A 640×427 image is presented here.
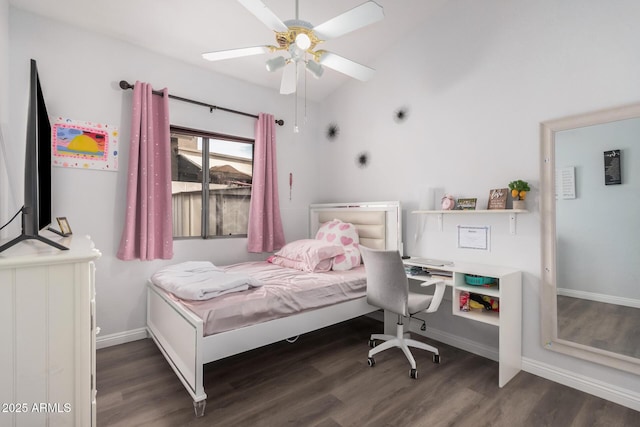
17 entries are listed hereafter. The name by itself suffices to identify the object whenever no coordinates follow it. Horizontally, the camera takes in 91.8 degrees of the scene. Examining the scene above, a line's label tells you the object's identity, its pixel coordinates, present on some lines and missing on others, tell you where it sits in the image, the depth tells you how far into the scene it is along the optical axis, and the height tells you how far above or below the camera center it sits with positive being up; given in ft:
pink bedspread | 6.50 -1.91
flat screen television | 4.18 +0.56
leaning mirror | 6.50 -0.48
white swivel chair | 7.63 -2.01
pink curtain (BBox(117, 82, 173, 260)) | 9.16 +1.10
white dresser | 3.41 -1.38
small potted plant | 7.65 +0.58
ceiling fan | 5.86 +3.82
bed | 6.09 -2.58
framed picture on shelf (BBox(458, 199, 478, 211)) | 8.74 +0.34
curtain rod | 9.19 +3.98
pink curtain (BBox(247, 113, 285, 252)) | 11.89 +0.81
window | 10.84 +1.30
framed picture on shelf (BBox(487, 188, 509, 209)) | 8.09 +0.46
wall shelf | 7.75 +0.10
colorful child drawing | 8.45 +2.10
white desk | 7.28 -2.33
